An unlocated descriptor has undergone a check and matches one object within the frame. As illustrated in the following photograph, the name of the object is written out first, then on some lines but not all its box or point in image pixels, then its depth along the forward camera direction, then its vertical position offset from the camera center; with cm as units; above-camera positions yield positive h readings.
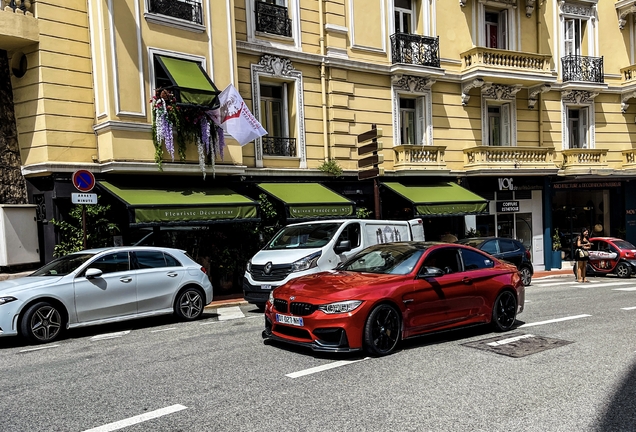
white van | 1073 -105
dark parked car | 1661 -188
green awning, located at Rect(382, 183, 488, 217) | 1838 -23
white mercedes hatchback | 843 -145
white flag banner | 1480 +235
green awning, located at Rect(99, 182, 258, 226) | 1272 -3
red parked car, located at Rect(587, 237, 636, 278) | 1864 -252
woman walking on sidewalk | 1734 -225
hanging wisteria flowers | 1371 +200
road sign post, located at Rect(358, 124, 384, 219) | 1634 +117
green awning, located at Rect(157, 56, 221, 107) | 1381 +322
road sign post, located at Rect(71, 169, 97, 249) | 1145 +46
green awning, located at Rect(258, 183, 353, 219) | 1570 -4
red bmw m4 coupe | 670 -141
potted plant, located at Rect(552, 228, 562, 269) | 2305 -270
